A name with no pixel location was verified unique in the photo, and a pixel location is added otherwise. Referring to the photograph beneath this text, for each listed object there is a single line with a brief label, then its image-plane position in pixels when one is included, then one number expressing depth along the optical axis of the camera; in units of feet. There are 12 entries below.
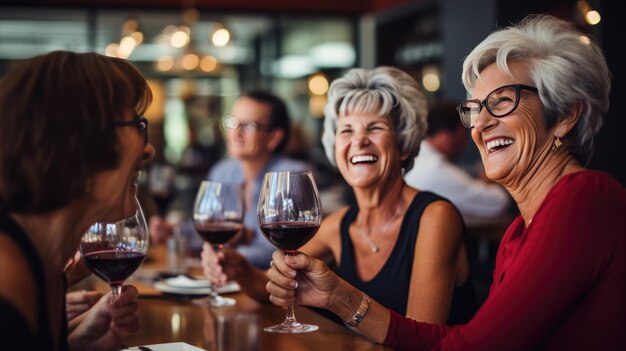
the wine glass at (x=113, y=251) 5.55
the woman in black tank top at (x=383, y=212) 7.16
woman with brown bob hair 3.59
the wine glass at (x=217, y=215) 7.62
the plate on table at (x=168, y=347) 5.28
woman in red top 4.81
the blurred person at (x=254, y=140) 12.40
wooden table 5.62
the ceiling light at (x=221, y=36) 22.77
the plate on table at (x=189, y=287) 7.86
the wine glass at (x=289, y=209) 5.66
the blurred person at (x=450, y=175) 16.01
